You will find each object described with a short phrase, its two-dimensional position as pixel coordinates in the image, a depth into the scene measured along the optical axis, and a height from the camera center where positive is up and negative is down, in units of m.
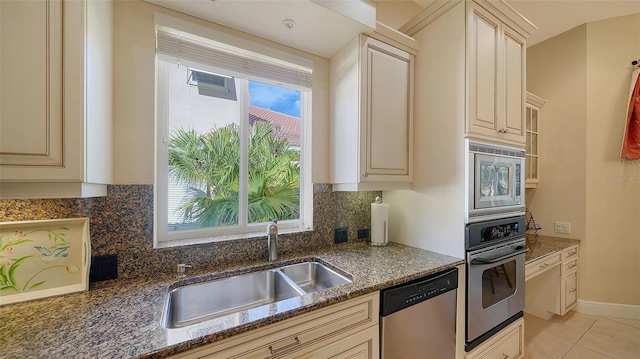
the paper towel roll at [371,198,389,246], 1.78 -0.32
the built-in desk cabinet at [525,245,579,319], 2.31 -1.05
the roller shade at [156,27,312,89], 1.31 +0.72
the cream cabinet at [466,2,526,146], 1.46 +0.66
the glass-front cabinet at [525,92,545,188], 2.71 +0.43
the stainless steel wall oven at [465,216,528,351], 1.46 -0.62
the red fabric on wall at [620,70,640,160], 2.28 +0.47
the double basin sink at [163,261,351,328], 1.14 -0.58
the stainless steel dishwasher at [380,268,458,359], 1.15 -0.70
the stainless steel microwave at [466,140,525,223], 1.46 -0.01
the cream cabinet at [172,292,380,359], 0.83 -0.60
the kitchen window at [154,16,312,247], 1.37 +0.26
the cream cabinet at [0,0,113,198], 0.72 +0.25
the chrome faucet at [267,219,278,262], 1.45 -0.36
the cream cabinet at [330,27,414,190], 1.51 +0.41
